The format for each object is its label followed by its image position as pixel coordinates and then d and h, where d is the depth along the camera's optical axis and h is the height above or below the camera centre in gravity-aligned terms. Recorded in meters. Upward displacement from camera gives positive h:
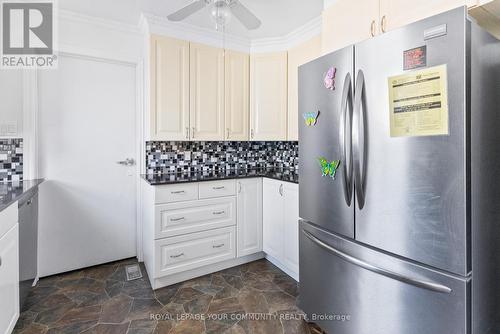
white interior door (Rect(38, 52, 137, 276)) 2.40 +0.06
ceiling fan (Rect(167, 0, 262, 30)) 1.54 +0.98
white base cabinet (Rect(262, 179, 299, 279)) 2.33 -0.54
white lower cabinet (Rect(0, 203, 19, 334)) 1.35 -0.55
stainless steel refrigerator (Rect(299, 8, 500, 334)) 0.98 -0.05
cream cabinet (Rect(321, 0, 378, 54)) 1.52 +0.93
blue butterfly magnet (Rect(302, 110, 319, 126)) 1.56 +0.32
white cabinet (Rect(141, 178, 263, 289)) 2.25 -0.56
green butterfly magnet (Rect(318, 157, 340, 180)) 1.41 +0.01
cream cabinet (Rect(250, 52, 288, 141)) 2.89 +0.83
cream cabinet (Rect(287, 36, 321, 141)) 2.65 +1.01
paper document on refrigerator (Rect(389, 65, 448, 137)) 1.00 +0.27
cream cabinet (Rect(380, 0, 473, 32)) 1.19 +0.80
